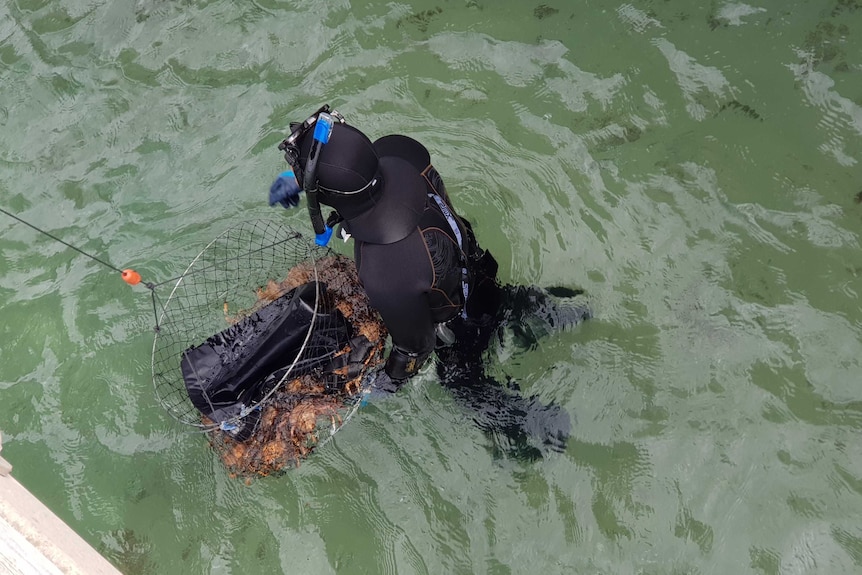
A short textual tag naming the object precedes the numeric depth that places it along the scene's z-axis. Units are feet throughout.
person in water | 7.85
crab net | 11.16
